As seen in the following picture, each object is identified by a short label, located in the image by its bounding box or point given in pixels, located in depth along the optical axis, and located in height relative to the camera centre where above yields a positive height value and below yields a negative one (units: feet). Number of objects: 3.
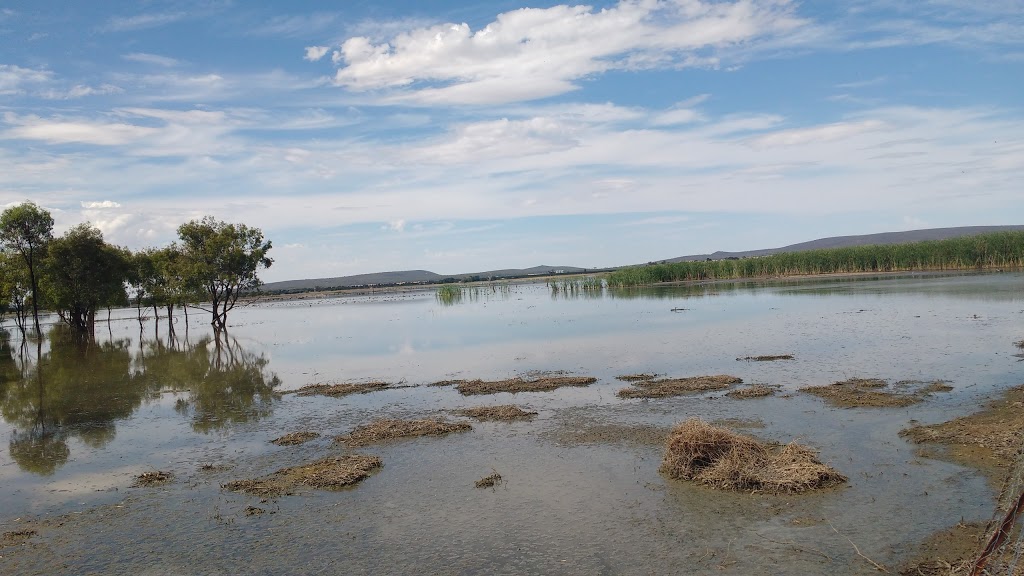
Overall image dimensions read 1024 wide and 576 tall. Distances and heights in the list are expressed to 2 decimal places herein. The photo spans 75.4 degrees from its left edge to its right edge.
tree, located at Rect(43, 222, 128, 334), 154.30 +9.09
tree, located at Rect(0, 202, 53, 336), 137.28 +17.79
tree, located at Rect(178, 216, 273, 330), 163.12 +10.97
